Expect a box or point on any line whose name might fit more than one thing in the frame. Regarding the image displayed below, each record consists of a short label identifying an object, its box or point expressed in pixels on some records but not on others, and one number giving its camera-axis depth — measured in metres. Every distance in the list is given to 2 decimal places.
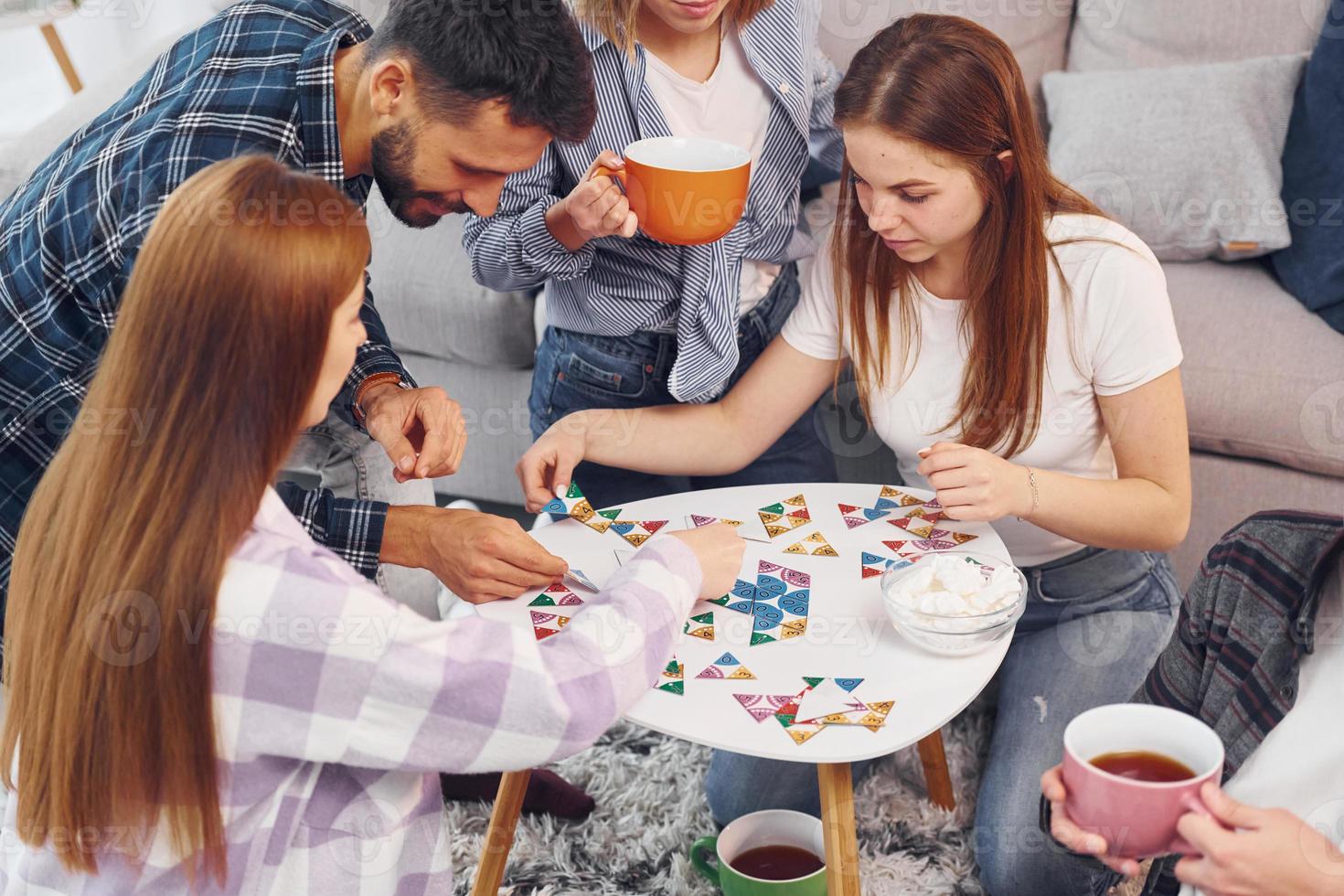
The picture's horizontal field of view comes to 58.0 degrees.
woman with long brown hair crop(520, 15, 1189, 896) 1.43
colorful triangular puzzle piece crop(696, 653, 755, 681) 1.23
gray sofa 2.00
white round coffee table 1.15
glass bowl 1.21
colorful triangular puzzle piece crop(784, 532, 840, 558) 1.43
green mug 1.48
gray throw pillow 2.21
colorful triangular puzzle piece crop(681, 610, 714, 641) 1.30
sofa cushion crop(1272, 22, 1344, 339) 2.12
